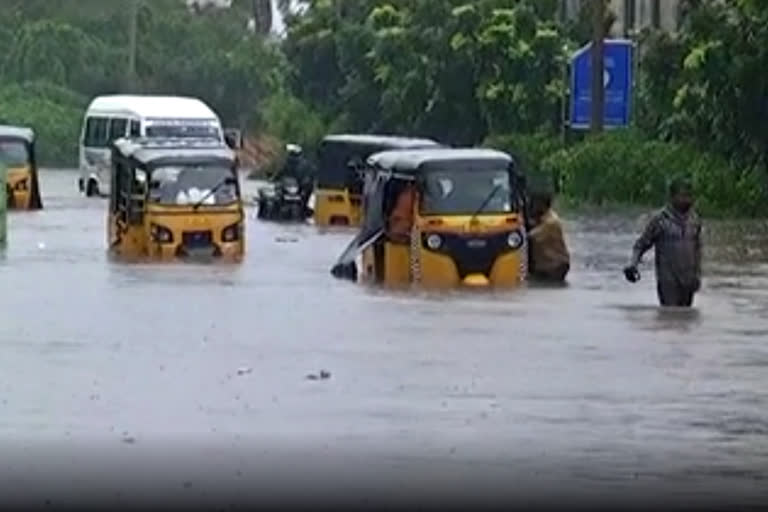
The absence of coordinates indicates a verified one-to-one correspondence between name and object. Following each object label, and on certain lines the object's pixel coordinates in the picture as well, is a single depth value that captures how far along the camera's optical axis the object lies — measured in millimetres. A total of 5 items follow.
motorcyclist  57188
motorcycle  56562
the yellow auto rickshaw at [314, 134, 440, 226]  53781
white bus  66312
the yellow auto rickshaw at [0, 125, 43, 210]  59531
